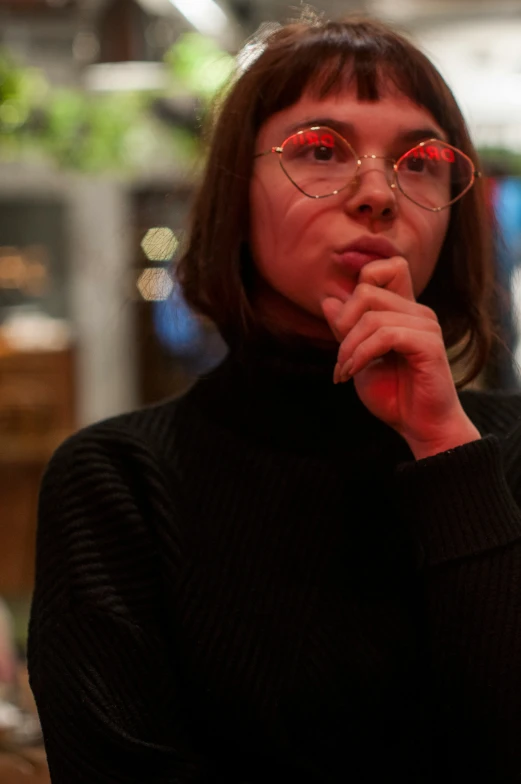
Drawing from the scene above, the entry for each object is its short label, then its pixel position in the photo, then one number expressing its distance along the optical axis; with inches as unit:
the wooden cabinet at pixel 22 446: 219.5
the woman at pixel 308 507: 36.2
